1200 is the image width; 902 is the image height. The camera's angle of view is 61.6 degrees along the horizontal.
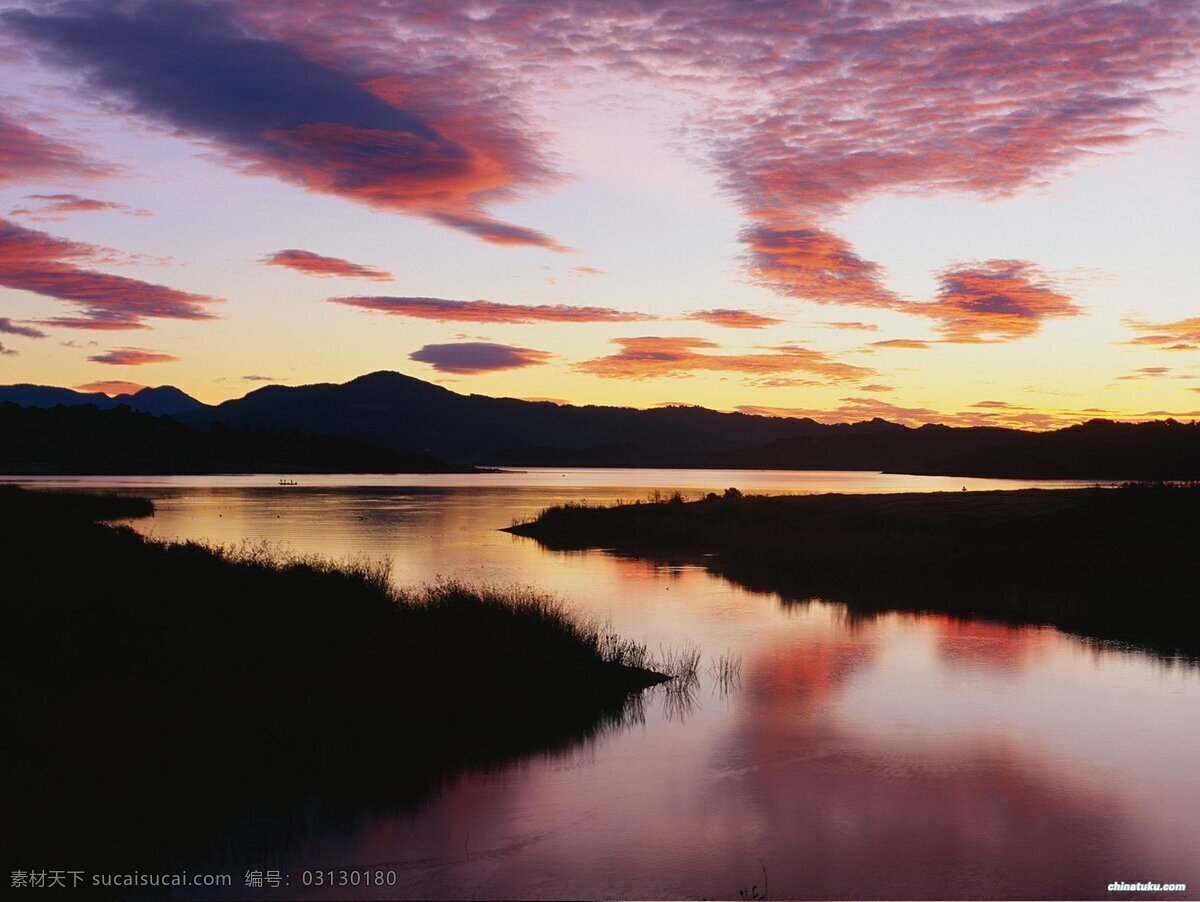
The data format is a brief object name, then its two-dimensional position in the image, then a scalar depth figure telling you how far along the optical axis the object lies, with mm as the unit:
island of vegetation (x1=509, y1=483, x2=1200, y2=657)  36344
